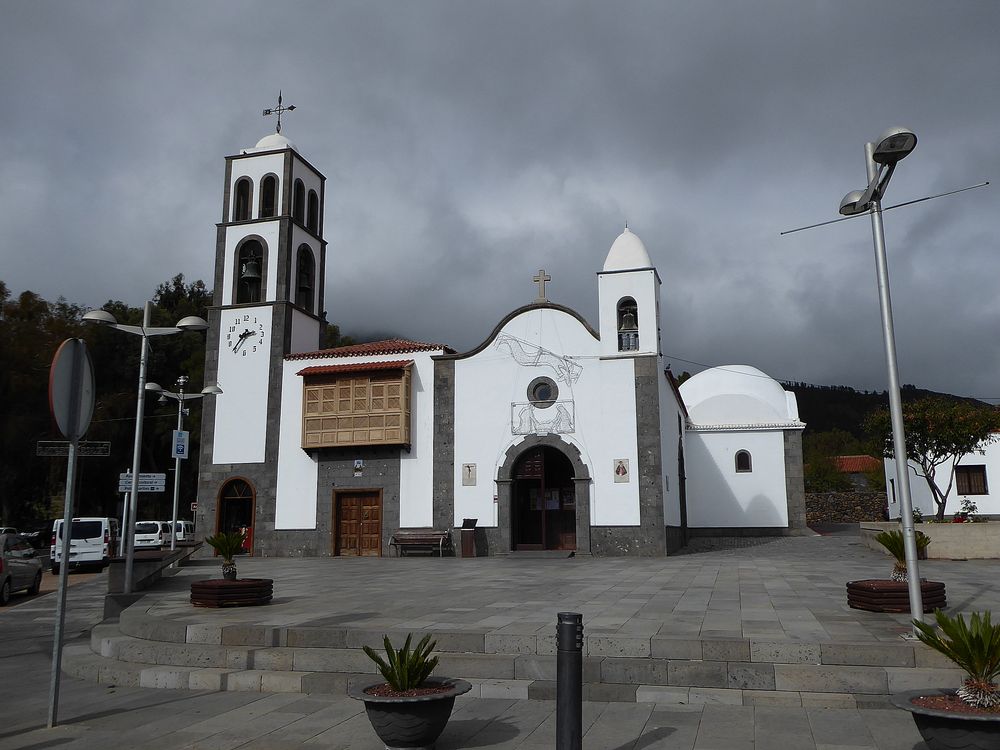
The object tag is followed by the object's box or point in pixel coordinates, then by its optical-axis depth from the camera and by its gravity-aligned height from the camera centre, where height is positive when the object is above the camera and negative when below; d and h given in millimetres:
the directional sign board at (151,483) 17828 +553
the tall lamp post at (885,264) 7461 +2400
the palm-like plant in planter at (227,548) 11195 -567
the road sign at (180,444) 21641 +1693
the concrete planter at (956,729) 4320 -1229
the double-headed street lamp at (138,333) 11852 +2731
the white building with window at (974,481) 28828 +784
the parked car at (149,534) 27439 -921
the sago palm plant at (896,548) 9250 -523
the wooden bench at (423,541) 21469 -932
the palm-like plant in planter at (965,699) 4352 -1135
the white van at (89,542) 22609 -956
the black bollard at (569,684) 4438 -993
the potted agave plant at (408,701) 5043 -1215
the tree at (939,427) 19438 +1834
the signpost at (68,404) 5996 +787
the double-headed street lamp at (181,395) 21608 +3130
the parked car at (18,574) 15375 -1320
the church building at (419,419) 21236 +2419
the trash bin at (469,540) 21250 -904
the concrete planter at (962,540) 17828 -828
